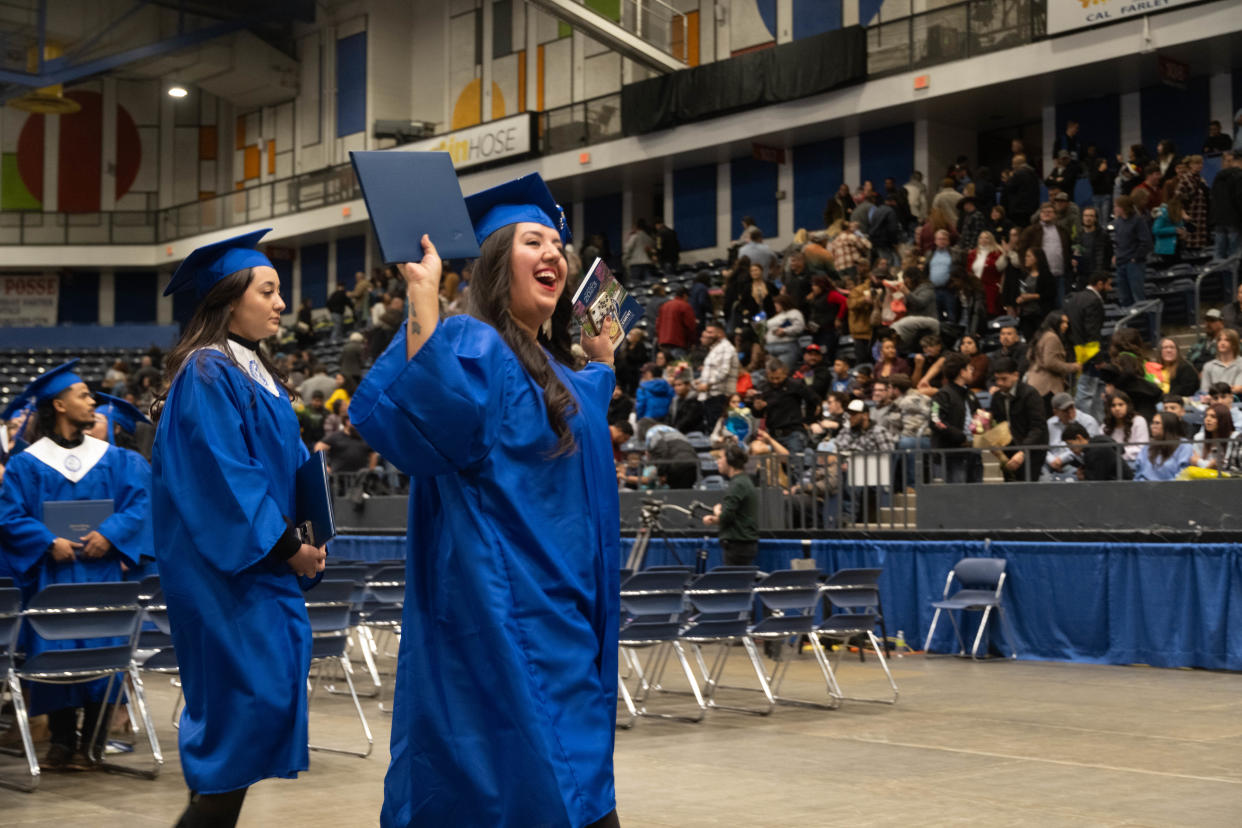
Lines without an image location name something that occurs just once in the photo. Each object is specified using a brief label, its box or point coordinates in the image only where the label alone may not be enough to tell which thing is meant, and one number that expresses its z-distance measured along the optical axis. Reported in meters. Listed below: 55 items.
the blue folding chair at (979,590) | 12.60
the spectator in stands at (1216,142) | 18.77
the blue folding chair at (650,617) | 9.28
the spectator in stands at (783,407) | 15.91
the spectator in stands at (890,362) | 15.87
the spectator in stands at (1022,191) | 19.02
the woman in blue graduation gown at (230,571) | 4.03
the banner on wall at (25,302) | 39.47
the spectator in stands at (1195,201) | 16.80
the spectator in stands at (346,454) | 20.86
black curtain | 23.62
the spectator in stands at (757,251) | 21.38
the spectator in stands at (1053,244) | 17.11
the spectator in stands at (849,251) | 20.09
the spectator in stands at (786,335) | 18.69
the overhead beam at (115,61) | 31.78
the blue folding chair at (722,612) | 9.84
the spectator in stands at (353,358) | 24.29
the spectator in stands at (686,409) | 17.72
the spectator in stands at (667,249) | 25.88
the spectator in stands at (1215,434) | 11.55
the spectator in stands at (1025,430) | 13.00
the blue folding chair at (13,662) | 6.82
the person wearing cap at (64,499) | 7.38
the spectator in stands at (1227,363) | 12.84
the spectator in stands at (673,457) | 15.97
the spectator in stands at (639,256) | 26.38
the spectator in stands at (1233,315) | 14.12
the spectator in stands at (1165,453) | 11.86
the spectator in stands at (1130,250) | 16.28
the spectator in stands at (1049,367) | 14.11
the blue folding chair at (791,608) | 9.93
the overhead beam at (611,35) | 26.02
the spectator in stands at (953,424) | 13.42
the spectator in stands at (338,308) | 31.28
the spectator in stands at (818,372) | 17.30
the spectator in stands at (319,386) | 21.97
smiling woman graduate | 2.95
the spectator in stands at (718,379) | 17.88
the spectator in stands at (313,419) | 20.84
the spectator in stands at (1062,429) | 12.81
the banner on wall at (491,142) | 28.88
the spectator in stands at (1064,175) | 19.20
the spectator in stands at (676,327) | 20.41
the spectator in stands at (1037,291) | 16.78
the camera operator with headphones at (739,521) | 13.30
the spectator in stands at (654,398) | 18.05
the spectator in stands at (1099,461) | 12.20
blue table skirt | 11.48
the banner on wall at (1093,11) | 19.66
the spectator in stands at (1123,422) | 12.63
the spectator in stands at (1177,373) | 13.62
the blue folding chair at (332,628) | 8.18
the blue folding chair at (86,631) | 6.97
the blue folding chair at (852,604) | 10.32
